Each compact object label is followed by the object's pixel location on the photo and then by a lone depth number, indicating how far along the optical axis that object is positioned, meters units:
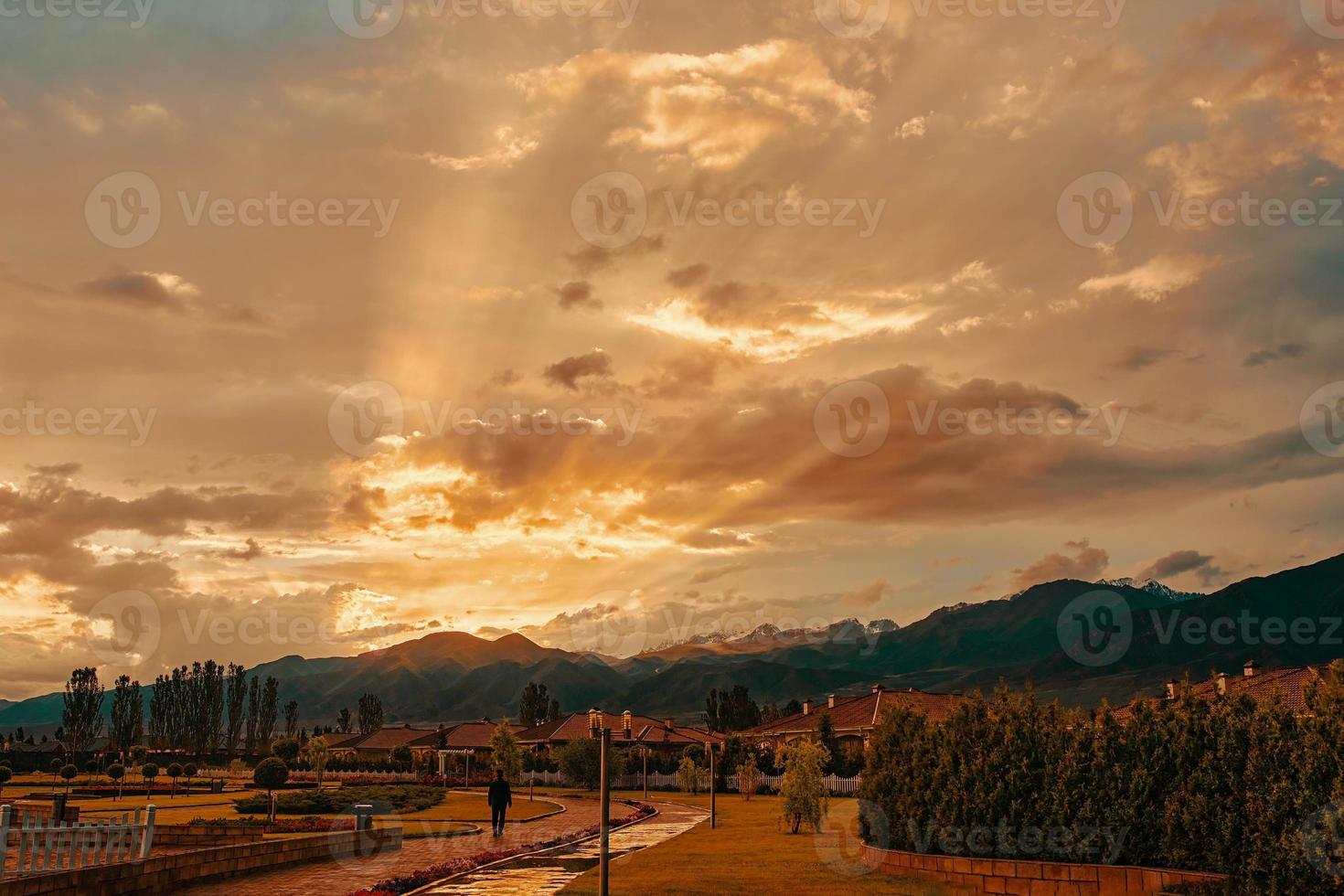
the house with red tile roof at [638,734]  103.75
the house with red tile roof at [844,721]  81.81
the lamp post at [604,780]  16.31
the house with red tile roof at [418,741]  115.25
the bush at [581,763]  67.31
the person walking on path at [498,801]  35.97
